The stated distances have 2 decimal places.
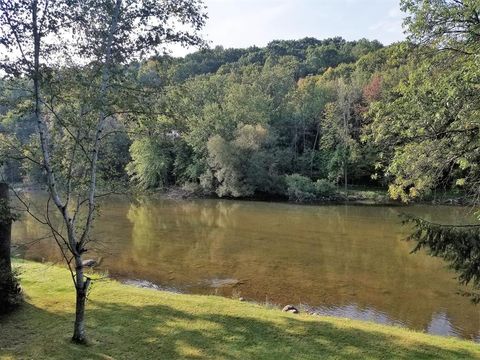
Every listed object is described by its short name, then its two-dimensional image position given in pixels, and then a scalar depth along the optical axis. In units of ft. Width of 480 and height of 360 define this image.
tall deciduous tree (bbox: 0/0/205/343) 25.26
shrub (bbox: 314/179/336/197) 152.97
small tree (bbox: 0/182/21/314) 32.78
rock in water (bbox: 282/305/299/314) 41.23
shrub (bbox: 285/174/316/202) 150.61
